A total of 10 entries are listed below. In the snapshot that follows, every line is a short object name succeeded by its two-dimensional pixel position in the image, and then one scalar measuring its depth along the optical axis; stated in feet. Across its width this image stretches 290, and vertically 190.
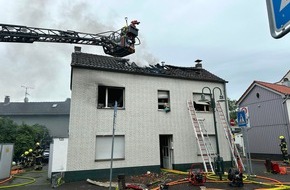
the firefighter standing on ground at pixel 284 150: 56.34
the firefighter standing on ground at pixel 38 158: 57.11
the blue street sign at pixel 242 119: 37.47
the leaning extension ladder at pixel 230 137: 45.62
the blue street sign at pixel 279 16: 4.53
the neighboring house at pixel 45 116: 127.70
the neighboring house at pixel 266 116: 65.00
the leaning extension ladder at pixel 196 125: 47.24
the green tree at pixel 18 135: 75.87
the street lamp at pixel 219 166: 36.85
